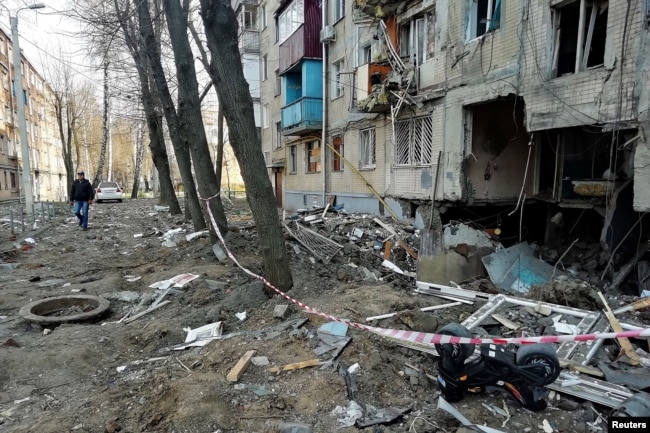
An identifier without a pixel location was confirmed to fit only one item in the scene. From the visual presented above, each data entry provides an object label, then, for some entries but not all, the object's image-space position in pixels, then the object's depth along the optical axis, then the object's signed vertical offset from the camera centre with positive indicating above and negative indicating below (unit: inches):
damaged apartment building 272.4 +58.4
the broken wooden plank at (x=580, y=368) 135.3 -67.5
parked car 1084.5 -50.3
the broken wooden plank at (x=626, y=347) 145.5 -66.9
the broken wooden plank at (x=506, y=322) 182.4 -69.8
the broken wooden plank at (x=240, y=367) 136.6 -68.8
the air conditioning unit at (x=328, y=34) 625.9 +218.1
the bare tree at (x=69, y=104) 1098.7 +207.9
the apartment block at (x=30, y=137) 1327.5 +149.2
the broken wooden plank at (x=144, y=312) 216.2 -77.9
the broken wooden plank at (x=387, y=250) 347.3 -69.1
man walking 506.6 -29.0
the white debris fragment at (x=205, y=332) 183.2 -74.1
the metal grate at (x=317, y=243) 322.7 -61.3
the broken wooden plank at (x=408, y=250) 347.8 -68.9
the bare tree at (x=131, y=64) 386.0 +138.3
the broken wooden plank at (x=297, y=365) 142.4 -68.9
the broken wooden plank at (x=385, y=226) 405.7 -56.9
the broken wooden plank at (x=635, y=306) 199.6 -68.9
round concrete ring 206.4 -75.3
